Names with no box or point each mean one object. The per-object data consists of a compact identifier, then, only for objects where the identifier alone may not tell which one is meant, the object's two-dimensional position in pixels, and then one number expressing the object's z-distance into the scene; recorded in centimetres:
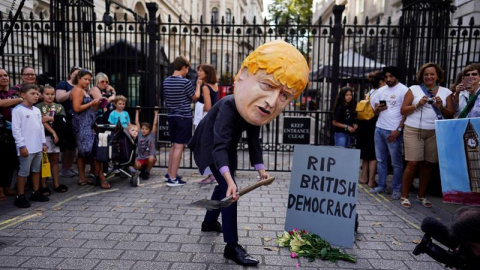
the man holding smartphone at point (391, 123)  578
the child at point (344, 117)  685
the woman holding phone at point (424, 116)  527
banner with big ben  357
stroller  601
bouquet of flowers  363
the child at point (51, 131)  568
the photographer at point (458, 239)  191
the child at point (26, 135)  492
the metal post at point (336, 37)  740
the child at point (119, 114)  665
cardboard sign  382
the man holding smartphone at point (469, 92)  447
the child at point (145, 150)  684
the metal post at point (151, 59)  796
